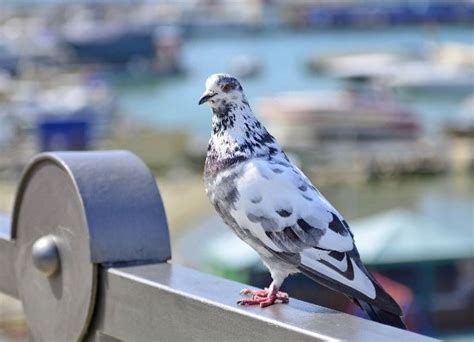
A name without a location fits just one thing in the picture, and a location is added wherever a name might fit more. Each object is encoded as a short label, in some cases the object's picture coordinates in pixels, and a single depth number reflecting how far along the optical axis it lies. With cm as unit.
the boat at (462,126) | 3123
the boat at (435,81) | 4650
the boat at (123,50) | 6012
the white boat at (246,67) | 6181
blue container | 2653
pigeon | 151
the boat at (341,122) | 2949
